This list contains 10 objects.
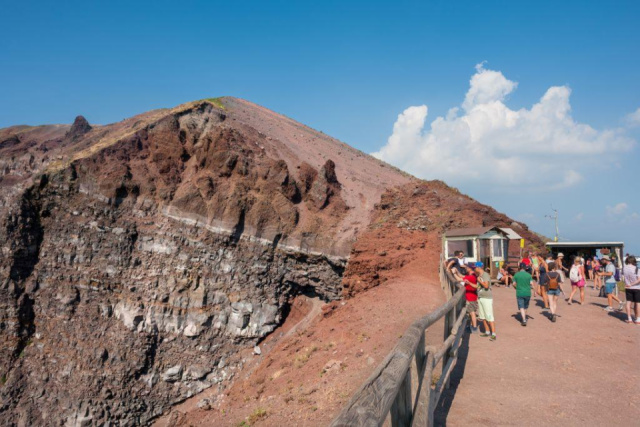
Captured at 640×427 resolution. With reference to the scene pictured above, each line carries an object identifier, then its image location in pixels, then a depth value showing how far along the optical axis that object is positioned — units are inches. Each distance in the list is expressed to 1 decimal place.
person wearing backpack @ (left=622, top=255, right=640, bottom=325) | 398.3
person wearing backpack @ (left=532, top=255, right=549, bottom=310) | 468.4
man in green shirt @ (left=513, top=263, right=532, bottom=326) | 395.5
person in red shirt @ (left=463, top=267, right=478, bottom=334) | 351.9
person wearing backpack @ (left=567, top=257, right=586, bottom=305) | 515.2
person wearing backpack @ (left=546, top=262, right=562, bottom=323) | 425.1
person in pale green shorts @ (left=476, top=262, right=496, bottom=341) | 349.1
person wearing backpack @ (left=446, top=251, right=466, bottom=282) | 484.8
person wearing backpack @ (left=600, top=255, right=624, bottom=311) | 473.2
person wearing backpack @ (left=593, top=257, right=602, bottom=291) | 648.4
